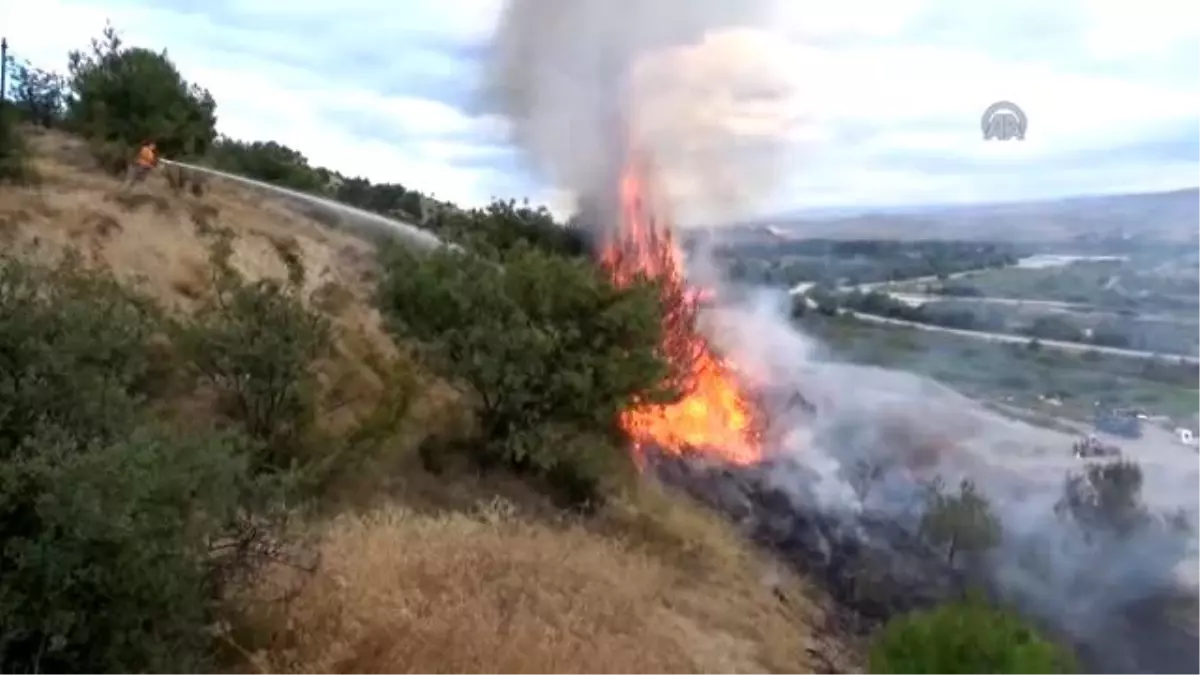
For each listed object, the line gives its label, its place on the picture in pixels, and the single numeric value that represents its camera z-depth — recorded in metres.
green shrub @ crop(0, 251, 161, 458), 9.34
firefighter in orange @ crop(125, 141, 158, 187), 31.95
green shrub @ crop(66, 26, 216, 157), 37.69
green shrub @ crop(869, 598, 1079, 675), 14.53
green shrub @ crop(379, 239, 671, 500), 19.86
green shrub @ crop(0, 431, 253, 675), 8.02
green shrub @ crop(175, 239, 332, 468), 17.11
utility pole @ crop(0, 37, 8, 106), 36.72
